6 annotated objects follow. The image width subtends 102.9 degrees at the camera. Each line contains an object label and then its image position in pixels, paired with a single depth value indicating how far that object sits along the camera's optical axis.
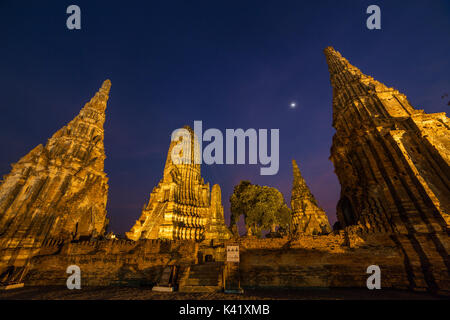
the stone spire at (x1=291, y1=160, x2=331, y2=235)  31.67
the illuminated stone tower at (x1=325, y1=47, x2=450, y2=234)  11.15
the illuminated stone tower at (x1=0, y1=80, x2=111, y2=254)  17.78
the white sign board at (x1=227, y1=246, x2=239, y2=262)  9.68
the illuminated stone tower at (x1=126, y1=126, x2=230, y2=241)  24.03
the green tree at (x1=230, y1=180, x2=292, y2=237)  28.78
